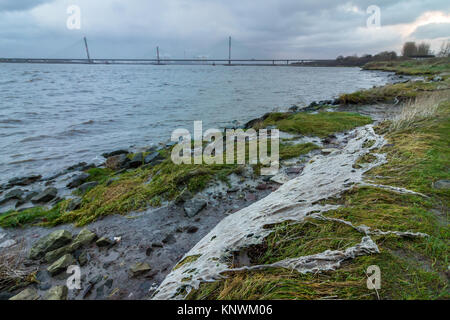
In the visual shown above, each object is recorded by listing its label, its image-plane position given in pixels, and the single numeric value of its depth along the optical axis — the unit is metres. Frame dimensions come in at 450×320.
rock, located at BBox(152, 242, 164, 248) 2.64
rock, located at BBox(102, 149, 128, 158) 7.16
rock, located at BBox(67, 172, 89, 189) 4.95
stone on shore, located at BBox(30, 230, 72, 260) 2.58
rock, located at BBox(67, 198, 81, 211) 3.76
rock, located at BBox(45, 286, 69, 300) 2.00
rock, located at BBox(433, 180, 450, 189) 2.56
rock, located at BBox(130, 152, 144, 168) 5.96
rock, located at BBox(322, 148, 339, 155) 4.86
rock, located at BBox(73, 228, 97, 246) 2.70
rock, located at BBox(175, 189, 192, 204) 3.49
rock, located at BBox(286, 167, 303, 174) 4.20
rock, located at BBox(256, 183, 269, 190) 3.81
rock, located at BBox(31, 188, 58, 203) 4.28
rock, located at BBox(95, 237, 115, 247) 2.68
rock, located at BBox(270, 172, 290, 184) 3.93
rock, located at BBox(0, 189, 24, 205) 4.36
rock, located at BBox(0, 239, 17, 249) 2.94
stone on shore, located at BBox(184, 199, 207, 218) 3.23
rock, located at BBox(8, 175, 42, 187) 5.20
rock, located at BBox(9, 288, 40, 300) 2.00
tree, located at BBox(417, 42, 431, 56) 73.50
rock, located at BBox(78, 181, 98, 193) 4.52
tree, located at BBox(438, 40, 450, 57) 60.26
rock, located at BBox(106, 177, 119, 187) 4.62
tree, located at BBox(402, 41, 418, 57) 74.42
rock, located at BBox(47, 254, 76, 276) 2.30
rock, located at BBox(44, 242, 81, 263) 2.51
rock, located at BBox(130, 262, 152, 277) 2.23
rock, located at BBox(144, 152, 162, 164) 6.06
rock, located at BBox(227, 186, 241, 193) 3.77
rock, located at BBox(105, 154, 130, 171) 5.96
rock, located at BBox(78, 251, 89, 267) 2.43
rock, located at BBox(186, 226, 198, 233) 2.90
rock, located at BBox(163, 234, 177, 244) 2.71
